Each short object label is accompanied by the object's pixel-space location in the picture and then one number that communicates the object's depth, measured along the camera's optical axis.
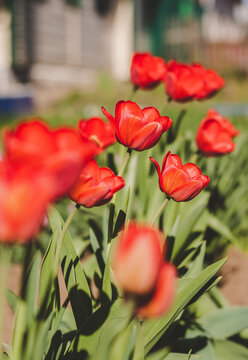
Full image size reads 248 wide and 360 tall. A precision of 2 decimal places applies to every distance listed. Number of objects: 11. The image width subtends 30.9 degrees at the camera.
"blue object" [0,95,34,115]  7.30
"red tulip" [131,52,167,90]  1.35
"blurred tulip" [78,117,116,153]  1.11
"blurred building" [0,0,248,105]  8.44
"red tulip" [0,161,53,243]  0.45
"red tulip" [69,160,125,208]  0.71
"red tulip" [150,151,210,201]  0.82
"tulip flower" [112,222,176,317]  0.47
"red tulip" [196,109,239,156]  1.24
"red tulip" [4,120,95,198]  0.47
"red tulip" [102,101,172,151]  0.80
